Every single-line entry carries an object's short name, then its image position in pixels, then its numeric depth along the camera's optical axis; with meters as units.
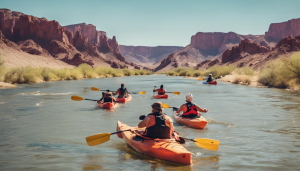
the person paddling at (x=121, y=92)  18.13
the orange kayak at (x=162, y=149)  6.47
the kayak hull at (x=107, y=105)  15.28
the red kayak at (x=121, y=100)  17.83
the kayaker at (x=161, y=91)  20.81
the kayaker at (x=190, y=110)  10.67
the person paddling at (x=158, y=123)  7.18
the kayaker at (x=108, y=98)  15.48
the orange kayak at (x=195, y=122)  10.27
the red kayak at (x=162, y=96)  20.58
